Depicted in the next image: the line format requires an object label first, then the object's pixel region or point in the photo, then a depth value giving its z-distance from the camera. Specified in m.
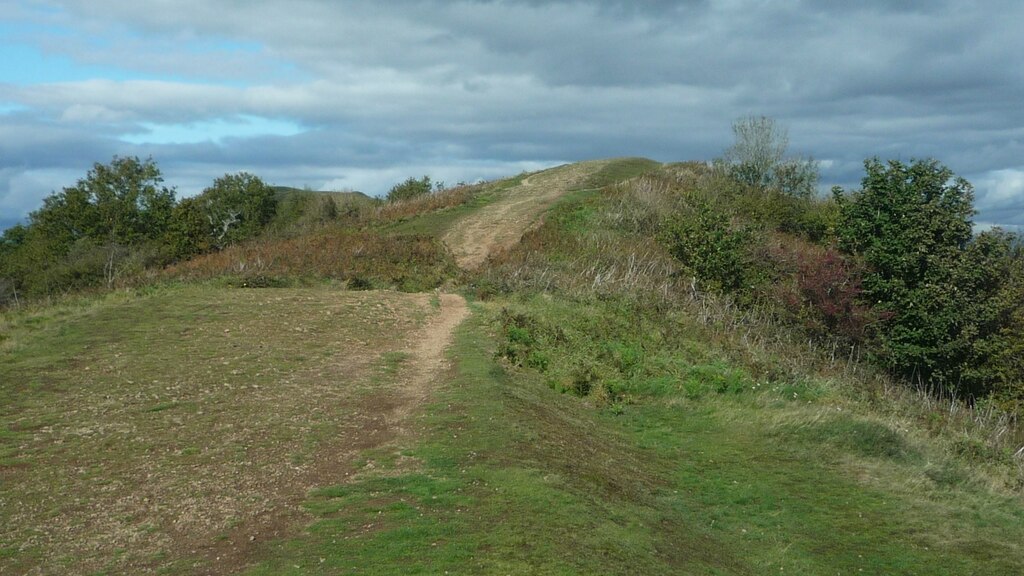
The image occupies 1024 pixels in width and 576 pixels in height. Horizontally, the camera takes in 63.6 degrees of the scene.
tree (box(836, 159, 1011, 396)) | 22.91
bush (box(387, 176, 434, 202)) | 45.38
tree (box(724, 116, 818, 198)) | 41.97
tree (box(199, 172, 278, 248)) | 43.00
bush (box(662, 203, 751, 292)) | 24.86
